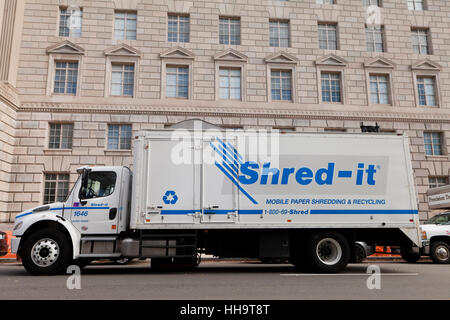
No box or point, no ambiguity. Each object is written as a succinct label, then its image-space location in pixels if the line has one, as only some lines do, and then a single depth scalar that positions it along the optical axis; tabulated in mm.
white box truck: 8875
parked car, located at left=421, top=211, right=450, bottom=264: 12938
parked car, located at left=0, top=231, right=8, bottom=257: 9992
